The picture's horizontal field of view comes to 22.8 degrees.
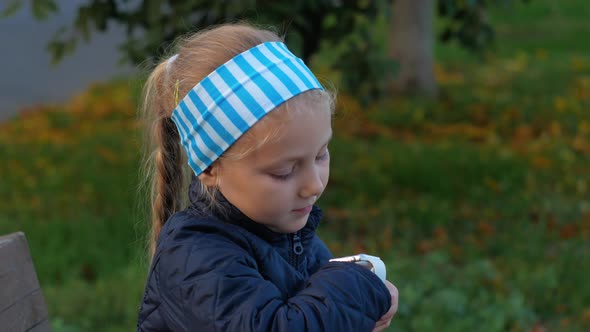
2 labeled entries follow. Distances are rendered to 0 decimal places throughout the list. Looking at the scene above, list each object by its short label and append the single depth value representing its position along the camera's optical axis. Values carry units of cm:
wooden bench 134
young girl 123
